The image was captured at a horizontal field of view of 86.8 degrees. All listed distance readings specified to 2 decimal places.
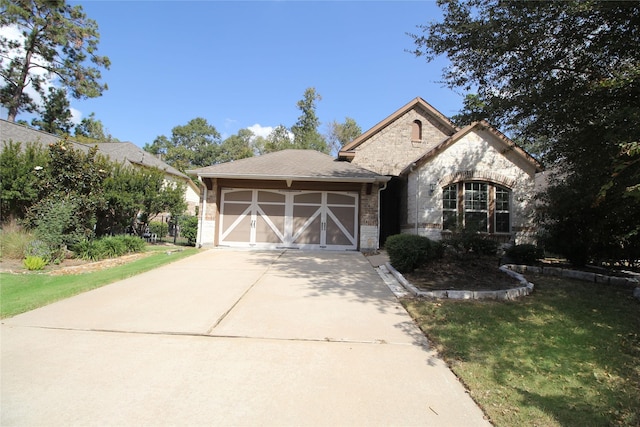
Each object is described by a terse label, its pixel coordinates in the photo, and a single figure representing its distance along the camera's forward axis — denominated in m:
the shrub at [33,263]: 9.02
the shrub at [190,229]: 15.21
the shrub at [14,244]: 10.12
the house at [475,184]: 13.84
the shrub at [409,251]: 8.30
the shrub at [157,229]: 19.28
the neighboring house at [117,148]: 16.14
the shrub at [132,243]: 12.01
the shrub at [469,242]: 8.32
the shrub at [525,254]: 10.41
